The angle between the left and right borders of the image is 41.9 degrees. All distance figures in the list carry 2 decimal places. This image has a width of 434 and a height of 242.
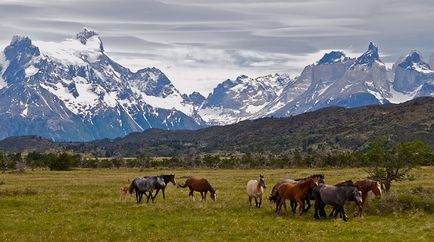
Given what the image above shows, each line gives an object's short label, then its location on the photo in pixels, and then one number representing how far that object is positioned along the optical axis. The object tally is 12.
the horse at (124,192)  54.95
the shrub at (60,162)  175.62
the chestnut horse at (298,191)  40.62
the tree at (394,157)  61.38
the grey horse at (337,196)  38.78
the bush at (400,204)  41.25
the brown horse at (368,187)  42.81
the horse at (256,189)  45.56
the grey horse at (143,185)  50.16
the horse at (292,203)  41.09
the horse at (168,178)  54.62
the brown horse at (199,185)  51.47
